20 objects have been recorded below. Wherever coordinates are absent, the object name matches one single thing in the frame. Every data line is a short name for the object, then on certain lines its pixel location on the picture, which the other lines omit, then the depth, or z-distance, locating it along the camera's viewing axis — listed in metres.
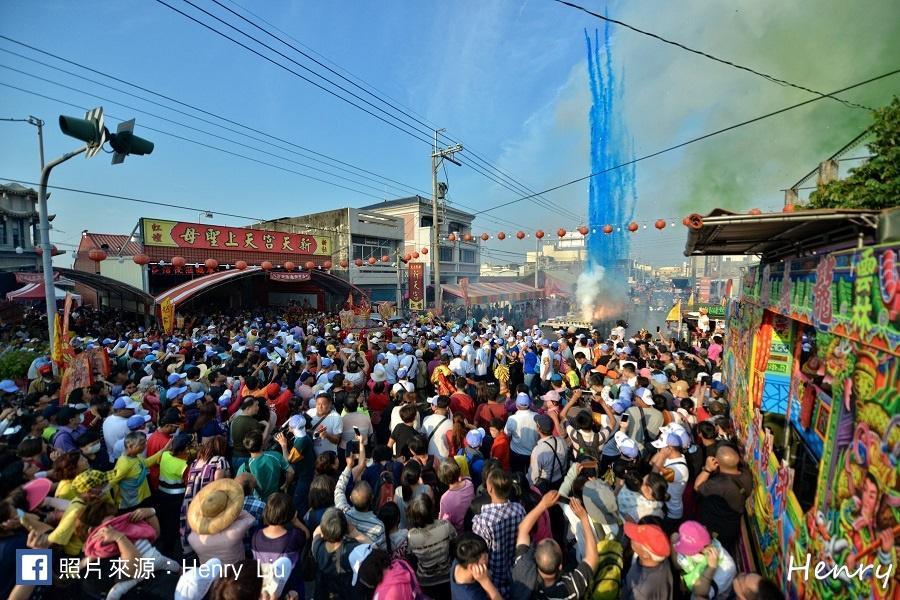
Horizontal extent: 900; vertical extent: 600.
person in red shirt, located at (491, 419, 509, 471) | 4.49
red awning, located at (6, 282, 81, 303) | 18.78
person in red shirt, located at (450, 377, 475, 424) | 5.67
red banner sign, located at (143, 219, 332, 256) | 18.39
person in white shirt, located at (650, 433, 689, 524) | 3.62
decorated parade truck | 1.95
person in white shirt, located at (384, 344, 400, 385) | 7.89
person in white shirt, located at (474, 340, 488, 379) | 8.80
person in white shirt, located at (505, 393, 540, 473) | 4.77
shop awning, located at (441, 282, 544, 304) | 28.97
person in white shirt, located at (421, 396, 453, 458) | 4.50
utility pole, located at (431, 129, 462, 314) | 19.75
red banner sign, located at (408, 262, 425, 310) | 23.36
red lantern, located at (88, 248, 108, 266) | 14.40
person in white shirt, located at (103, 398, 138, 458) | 4.58
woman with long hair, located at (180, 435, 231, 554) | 3.52
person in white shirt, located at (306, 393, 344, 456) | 4.63
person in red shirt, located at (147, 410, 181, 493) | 4.21
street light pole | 6.40
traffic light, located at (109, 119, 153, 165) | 5.55
